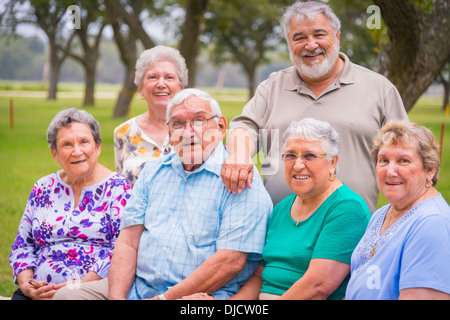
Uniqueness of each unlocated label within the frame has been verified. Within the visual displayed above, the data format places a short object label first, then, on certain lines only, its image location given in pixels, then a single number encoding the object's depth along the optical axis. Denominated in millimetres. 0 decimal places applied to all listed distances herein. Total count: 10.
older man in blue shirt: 2471
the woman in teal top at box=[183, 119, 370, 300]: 2283
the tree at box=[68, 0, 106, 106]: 26250
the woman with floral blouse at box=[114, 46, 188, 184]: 3402
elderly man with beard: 2844
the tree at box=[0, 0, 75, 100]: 14371
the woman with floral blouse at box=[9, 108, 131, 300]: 2797
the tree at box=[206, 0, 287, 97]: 24578
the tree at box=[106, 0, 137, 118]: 13938
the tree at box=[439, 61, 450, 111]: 26638
